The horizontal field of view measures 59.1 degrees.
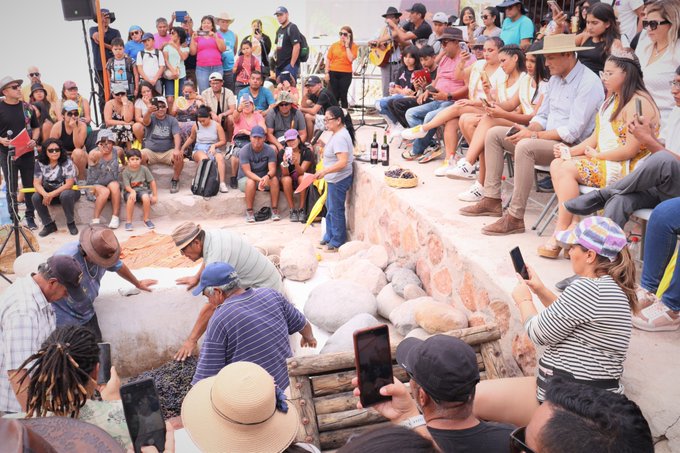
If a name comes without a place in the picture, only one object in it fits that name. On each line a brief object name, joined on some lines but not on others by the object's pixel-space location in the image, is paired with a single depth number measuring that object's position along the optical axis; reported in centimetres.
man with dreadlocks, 259
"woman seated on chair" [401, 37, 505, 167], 686
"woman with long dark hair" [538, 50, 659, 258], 425
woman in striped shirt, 275
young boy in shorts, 900
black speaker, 1016
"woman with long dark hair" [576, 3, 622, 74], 593
